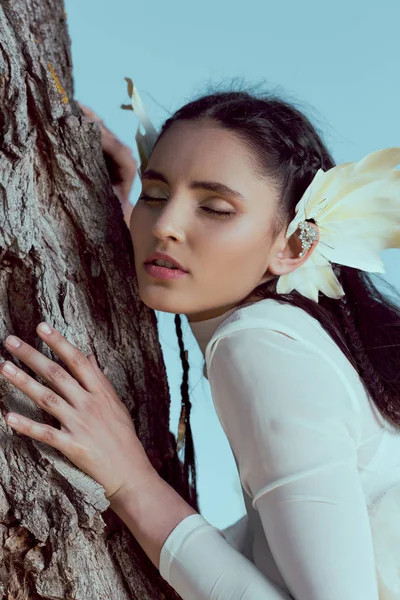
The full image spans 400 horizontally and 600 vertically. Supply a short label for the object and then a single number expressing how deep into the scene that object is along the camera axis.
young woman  1.47
